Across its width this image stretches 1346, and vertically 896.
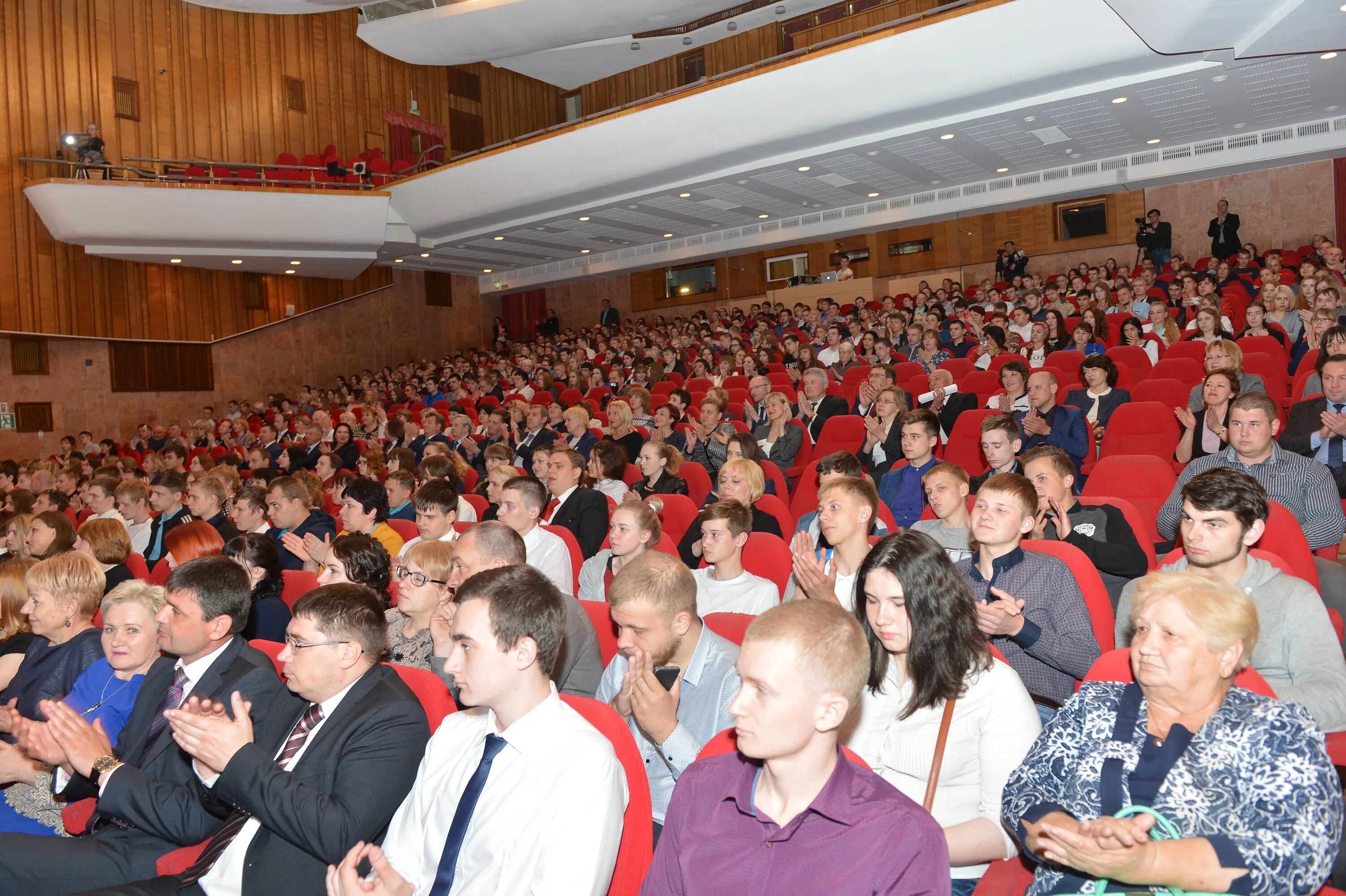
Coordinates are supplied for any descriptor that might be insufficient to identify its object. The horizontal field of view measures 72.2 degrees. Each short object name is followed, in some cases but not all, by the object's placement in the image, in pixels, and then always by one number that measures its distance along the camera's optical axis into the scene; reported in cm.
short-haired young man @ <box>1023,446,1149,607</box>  282
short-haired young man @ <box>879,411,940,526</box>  410
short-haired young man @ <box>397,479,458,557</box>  386
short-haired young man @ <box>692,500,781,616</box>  289
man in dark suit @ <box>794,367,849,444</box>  633
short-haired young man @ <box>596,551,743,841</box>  194
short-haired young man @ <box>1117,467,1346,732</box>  198
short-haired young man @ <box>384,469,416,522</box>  504
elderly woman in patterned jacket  136
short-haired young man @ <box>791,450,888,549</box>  329
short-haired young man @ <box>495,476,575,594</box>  362
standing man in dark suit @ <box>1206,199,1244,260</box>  995
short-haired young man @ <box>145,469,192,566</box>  524
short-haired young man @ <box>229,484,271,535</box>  454
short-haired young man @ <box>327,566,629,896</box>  152
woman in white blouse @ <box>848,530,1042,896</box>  167
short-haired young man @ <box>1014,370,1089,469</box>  484
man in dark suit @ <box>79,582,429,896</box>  169
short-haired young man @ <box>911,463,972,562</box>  305
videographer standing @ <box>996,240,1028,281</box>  1132
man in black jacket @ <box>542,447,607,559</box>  443
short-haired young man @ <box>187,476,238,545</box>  498
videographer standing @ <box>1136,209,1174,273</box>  1048
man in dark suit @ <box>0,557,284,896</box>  191
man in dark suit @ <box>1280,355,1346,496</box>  392
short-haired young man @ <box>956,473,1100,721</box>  213
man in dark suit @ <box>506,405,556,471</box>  687
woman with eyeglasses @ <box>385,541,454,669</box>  272
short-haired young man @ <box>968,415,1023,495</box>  377
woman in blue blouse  238
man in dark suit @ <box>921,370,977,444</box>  586
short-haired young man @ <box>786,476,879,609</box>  273
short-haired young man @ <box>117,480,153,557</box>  545
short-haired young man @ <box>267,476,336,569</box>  442
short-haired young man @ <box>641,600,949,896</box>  121
